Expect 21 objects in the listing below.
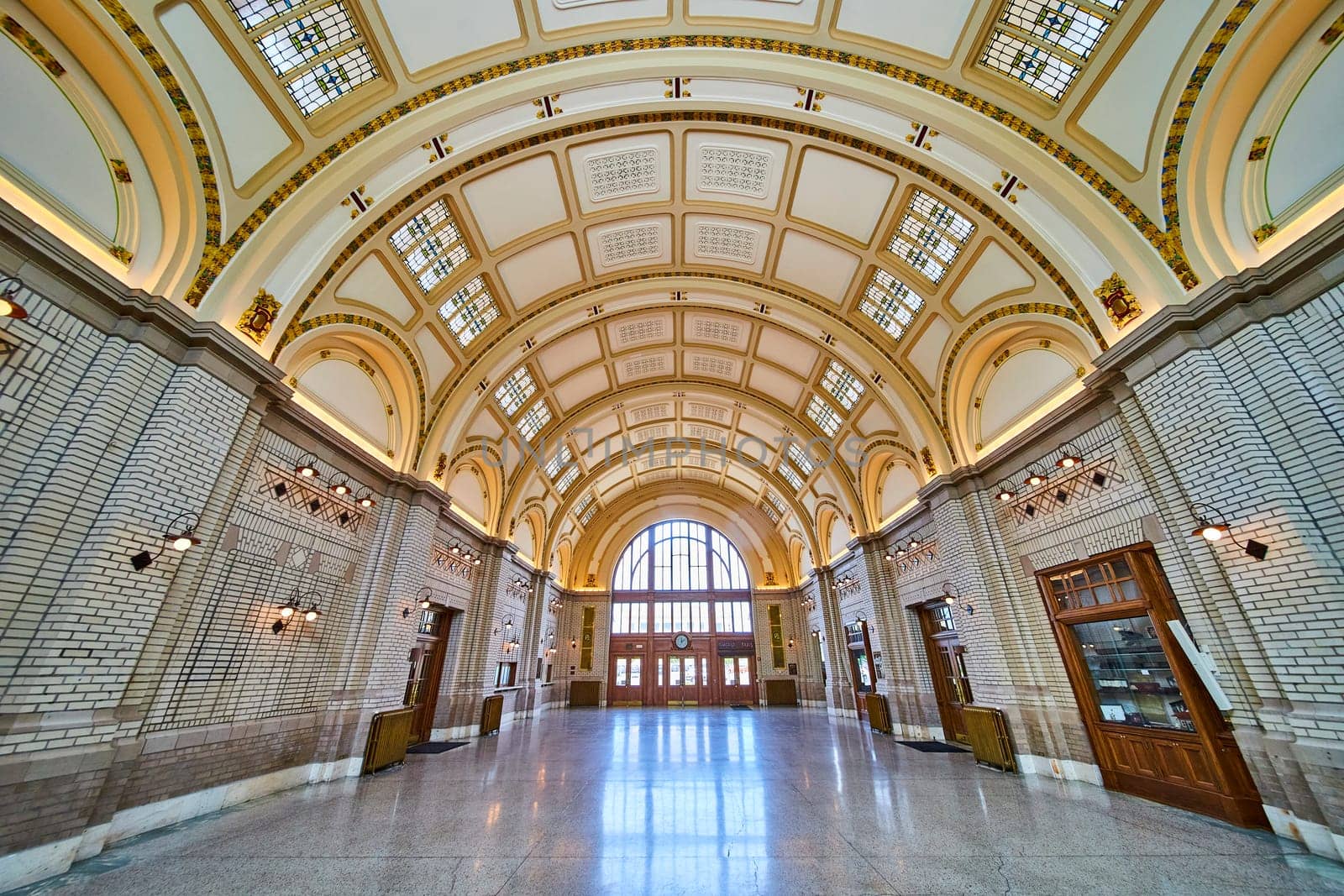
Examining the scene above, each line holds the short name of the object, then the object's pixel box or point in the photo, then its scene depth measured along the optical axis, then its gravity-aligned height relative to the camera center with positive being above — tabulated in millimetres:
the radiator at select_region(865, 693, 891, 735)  13227 -966
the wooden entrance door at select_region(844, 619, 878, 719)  15812 +364
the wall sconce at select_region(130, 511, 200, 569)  5148 +1498
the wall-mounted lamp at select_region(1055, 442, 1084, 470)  7621 +3122
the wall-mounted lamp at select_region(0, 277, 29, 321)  4254 +3145
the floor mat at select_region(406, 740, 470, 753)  10758 -1411
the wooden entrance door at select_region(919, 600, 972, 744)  11414 +203
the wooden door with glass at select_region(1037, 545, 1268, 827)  5863 -251
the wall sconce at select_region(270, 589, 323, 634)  7422 +1014
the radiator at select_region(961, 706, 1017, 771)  8461 -1028
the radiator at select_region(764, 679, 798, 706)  23719 -694
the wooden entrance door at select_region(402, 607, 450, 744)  11878 +223
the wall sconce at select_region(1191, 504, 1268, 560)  4980 +1426
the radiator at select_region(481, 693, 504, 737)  13230 -910
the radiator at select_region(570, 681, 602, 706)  23812 -701
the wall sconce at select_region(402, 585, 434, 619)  10812 +1713
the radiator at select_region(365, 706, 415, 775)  8461 -990
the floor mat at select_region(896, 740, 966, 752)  10508 -1450
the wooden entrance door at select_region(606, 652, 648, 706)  24562 -147
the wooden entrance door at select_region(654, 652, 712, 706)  24672 -125
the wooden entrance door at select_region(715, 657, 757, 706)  24625 -188
